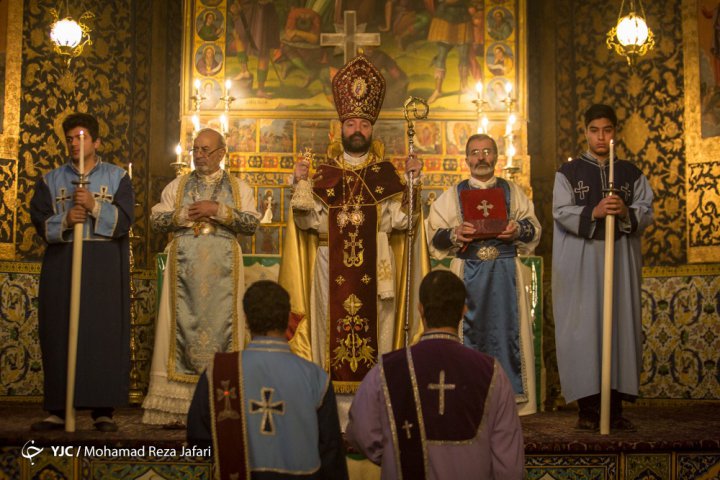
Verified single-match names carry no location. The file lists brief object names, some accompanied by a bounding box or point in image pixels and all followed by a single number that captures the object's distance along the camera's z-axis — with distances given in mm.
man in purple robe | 4227
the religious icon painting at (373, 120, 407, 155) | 10039
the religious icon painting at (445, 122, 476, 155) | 9961
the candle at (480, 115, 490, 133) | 9250
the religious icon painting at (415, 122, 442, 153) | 9961
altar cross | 10141
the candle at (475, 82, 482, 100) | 9500
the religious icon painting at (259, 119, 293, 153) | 10008
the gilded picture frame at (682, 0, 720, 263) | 9352
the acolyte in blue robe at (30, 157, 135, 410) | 6586
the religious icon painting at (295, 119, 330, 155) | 10070
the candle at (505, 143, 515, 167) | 9270
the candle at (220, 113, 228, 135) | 9258
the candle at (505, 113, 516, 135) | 9508
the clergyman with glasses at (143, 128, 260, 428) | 6934
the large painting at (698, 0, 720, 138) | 9414
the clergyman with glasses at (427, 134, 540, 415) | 7258
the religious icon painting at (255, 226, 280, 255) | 9742
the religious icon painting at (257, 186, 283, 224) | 9797
